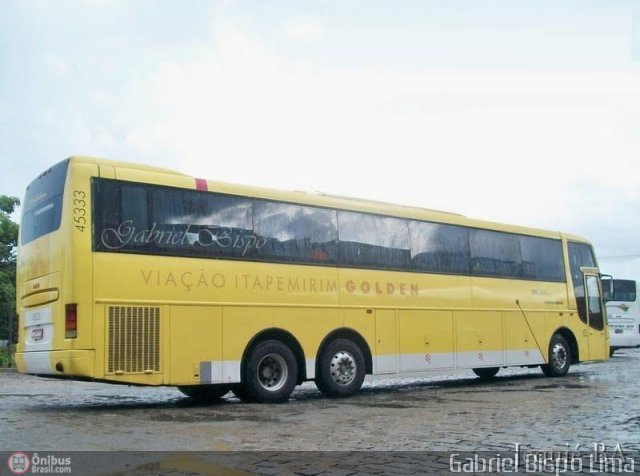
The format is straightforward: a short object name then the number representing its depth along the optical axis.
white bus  31.47
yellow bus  10.52
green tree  31.59
